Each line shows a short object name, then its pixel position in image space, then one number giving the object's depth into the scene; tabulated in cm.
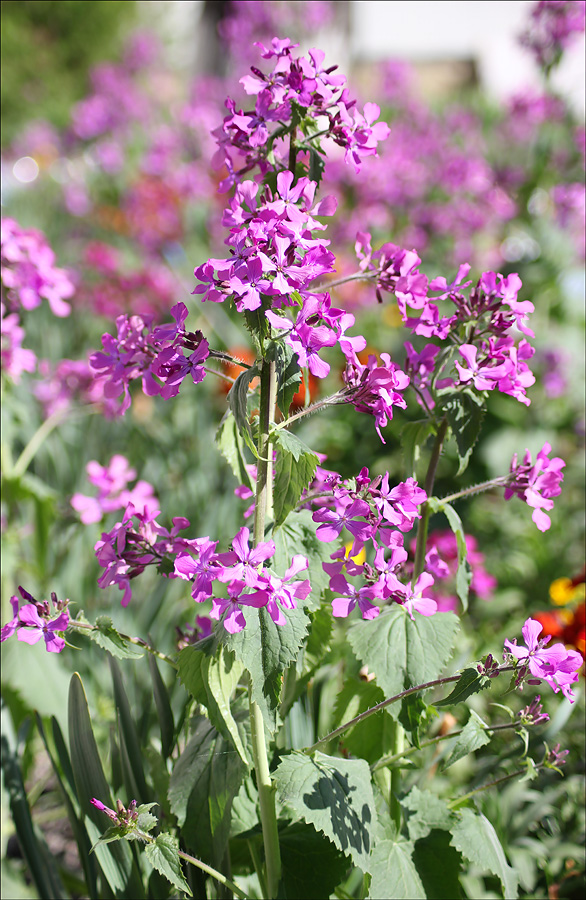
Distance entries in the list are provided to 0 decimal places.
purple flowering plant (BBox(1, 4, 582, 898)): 81
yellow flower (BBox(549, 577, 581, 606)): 212
